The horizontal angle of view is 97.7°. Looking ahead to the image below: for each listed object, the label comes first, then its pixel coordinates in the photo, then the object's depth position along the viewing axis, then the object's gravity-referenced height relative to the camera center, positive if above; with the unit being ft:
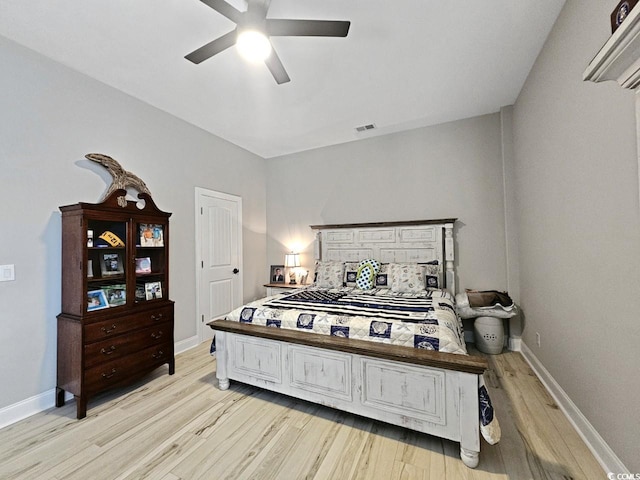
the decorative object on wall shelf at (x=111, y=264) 8.29 -0.39
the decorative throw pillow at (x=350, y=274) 12.46 -1.24
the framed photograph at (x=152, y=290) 8.98 -1.29
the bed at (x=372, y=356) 5.50 -2.59
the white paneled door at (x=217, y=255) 12.23 -0.26
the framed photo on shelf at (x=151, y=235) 9.05 +0.52
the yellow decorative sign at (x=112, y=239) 8.07 +0.36
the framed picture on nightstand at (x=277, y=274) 15.58 -1.46
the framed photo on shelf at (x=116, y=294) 8.05 -1.26
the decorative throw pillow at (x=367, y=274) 11.60 -1.18
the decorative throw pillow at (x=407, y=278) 10.80 -1.28
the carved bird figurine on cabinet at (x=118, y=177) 8.41 +2.41
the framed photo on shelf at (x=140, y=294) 8.77 -1.37
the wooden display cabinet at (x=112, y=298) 7.27 -1.36
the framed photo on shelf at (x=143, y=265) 9.04 -0.47
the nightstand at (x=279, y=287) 14.21 -2.02
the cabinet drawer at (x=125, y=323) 7.32 -2.10
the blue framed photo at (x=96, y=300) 7.54 -1.34
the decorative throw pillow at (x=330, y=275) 12.35 -1.25
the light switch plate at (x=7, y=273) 6.89 -0.49
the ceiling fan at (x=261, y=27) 5.35 +4.49
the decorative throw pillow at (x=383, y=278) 11.64 -1.35
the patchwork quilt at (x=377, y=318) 6.10 -1.86
